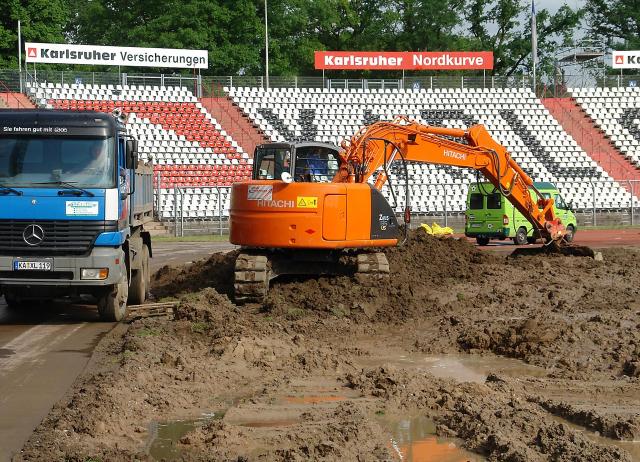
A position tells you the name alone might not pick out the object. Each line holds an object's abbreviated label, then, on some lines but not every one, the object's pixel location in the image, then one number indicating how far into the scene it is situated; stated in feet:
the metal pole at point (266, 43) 172.18
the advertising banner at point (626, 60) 178.32
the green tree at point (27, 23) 181.06
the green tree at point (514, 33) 230.27
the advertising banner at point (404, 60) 174.09
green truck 104.58
